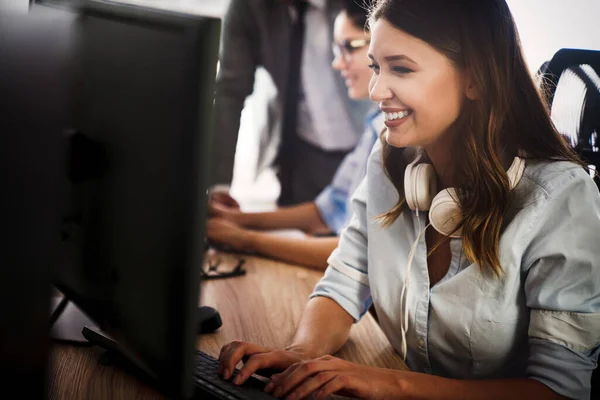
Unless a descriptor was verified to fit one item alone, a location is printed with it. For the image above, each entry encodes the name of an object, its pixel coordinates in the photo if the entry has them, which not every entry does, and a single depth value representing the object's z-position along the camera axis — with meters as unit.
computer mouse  1.13
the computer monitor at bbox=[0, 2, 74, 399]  0.69
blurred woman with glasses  1.55
